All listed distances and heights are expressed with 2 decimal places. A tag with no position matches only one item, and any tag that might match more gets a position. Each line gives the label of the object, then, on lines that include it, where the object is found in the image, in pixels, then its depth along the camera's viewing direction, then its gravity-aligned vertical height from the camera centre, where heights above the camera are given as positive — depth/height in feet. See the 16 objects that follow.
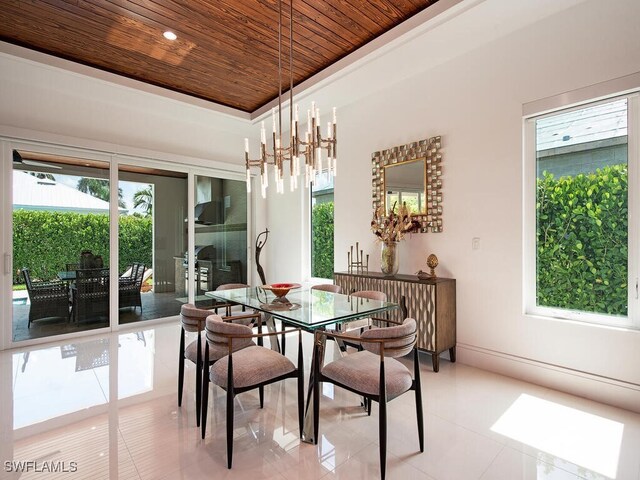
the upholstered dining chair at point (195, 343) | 7.88 -2.54
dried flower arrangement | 12.58 +0.45
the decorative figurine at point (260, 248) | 19.65 -0.58
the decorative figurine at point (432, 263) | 11.51 -0.87
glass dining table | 6.98 -1.71
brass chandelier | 7.86 +2.13
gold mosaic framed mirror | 12.19 +2.26
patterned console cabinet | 10.84 -2.31
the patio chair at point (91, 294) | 14.57 -2.42
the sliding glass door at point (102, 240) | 13.28 -0.02
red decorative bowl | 9.29 -1.43
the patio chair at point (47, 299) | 13.48 -2.46
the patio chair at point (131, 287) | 15.72 -2.29
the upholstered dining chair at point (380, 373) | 6.07 -2.66
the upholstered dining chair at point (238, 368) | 6.39 -2.67
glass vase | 12.45 -0.78
